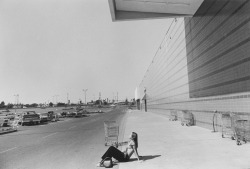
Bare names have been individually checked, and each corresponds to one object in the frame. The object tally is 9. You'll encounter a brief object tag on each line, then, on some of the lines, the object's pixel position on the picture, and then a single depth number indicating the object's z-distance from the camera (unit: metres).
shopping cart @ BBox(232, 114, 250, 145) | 9.12
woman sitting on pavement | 7.56
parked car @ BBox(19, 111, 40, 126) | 31.66
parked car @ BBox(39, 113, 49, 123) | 35.67
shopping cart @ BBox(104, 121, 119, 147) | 11.03
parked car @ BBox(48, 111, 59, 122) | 39.14
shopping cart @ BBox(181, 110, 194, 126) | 18.75
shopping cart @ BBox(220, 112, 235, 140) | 10.94
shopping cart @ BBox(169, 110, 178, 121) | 25.70
